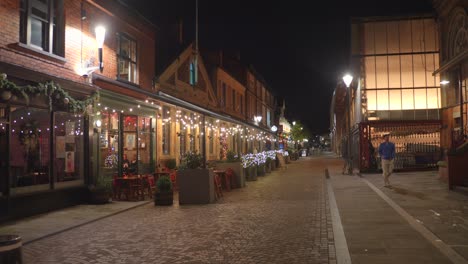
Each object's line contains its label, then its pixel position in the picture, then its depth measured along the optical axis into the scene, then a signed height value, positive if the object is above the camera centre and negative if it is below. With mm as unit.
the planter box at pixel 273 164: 29264 -605
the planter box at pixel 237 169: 17938 -526
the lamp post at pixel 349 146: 23875 +410
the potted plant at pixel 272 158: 29156 -213
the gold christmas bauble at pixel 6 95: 10156 +1308
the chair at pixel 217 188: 14562 -1005
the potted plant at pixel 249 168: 21297 -591
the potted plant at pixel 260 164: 23934 -475
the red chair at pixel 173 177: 16883 -761
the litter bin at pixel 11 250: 4648 -913
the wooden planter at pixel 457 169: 14922 -502
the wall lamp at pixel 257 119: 45309 +3421
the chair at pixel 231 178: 17458 -858
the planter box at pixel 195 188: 13477 -919
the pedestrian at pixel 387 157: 17188 -123
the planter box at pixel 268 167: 27206 -718
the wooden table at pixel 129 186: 14234 -897
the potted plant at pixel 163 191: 13078 -977
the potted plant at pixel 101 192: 13297 -992
